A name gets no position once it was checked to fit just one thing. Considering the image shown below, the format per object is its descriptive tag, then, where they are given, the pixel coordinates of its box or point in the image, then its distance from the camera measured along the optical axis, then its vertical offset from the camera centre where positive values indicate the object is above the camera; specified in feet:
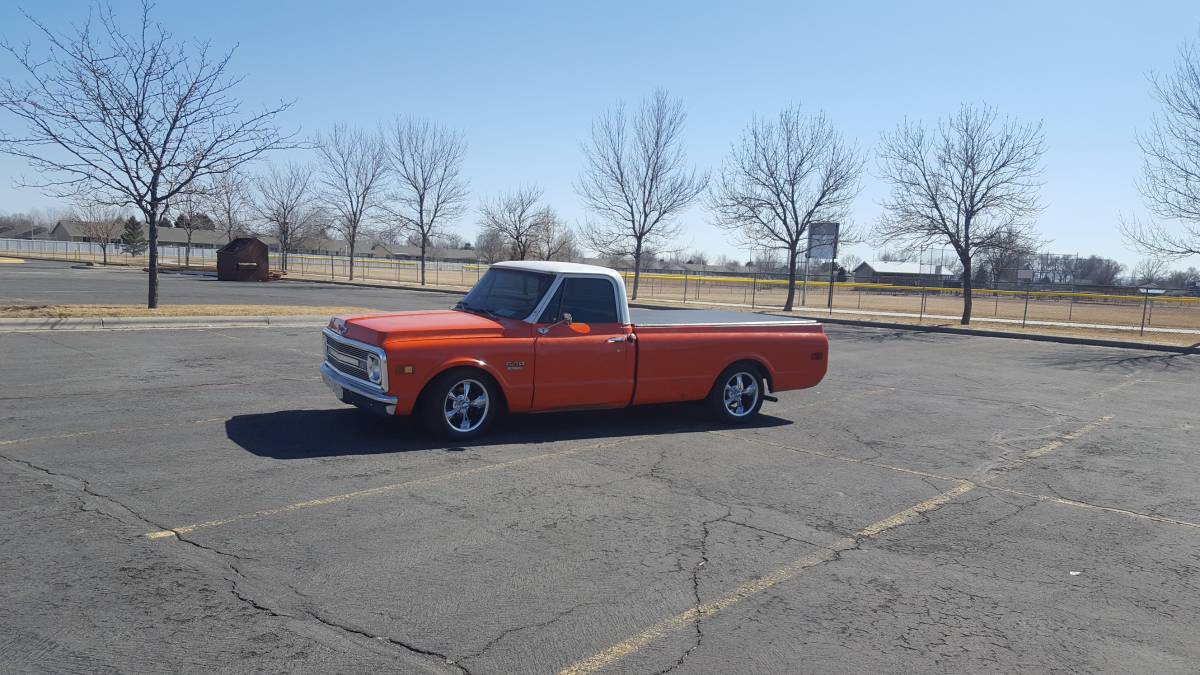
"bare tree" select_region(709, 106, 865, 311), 110.52 +10.06
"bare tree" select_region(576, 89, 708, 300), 120.98 +10.24
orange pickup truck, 25.17 -2.80
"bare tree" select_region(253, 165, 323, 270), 173.27 +6.56
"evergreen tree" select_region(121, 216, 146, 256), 244.63 +0.43
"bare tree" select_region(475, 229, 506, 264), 231.67 +4.48
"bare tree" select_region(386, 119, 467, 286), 142.61 +8.82
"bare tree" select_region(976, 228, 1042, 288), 93.25 +5.05
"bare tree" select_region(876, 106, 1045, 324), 94.63 +9.15
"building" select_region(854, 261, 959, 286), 268.41 +3.62
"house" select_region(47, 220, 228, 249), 367.43 +2.77
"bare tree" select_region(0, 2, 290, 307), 56.59 +6.54
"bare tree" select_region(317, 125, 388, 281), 154.10 +8.93
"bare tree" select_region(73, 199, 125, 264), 218.87 +2.95
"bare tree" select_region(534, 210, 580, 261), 160.54 +5.49
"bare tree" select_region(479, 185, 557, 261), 133.90 +5.66
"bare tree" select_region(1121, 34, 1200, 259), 78.28 +9.54
